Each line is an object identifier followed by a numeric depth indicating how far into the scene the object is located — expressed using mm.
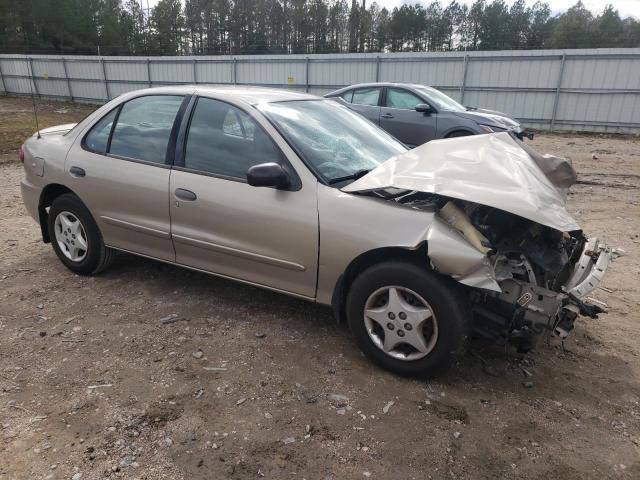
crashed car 2703
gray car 9375
